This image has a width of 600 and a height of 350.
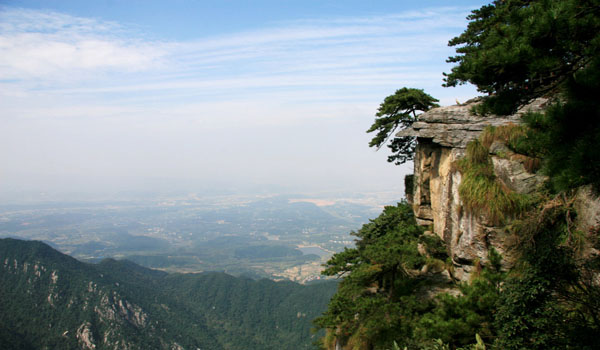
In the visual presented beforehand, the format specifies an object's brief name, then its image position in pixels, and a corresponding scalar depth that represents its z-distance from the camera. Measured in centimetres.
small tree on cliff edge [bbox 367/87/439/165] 1336
